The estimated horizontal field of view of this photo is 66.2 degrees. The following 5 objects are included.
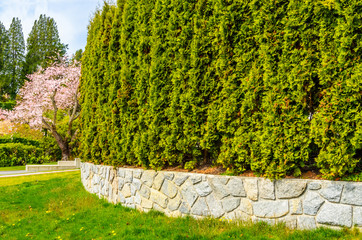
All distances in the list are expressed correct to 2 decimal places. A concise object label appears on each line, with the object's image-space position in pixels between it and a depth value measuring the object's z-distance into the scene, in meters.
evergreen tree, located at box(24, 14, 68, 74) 40.09
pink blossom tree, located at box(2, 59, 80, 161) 19.75
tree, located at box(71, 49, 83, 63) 42.31
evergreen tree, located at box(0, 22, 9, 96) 40.38
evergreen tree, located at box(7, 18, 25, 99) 41.19
